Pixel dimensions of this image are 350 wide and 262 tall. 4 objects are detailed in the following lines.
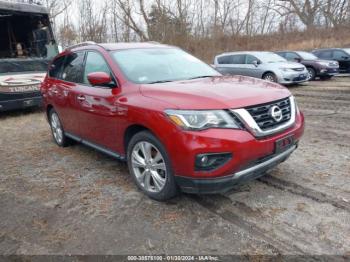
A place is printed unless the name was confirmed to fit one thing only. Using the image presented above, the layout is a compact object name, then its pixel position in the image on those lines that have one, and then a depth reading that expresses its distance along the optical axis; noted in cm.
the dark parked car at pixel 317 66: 1539
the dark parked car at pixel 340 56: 1698
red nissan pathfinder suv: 317
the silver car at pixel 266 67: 1303
